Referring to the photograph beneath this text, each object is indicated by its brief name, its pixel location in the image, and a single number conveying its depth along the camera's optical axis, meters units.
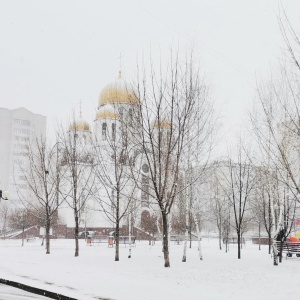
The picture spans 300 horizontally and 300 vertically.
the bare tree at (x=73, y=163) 21.53
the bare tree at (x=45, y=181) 23.20
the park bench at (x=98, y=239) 40.16
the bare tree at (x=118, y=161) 17.66
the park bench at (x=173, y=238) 50.34
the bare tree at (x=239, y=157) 21.47
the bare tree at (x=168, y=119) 14.40
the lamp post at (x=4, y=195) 22.45
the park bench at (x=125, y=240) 40.97
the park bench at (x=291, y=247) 23.27
